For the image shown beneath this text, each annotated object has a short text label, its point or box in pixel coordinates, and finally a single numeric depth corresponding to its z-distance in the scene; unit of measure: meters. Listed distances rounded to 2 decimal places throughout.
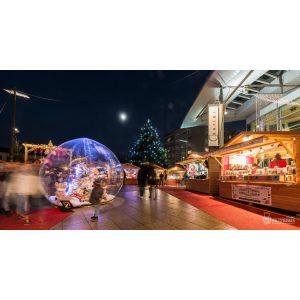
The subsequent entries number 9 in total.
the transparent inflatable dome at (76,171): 7.73
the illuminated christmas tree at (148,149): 27.17
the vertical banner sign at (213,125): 12.59
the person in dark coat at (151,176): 9.63
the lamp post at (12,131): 9.10
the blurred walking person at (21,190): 5.18
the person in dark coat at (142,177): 9.98
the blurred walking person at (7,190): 5.34
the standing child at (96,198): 5.40
